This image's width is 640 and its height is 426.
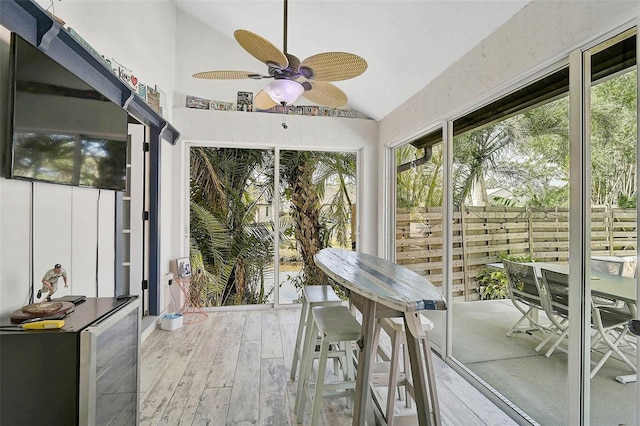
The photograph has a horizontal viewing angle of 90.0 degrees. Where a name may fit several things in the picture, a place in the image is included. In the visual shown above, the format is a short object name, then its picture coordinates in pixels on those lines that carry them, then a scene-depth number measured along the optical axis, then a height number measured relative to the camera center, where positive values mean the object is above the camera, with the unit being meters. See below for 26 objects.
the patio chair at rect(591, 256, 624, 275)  1.56 -0.24
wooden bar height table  1.37 -0.44
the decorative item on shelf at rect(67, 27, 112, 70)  1.88 +1.02
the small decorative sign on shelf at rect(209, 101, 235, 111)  4.21 +1.46
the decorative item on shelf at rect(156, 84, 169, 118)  3.66 +1.34
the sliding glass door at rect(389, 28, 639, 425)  1.56 -0.16
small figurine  1.54 -0.31
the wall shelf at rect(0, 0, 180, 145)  1.47 +0.95
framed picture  3.89 -0.63
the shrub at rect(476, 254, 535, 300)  2.31 -0.50
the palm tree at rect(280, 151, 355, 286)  4.46 +0.22
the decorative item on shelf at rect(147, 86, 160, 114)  3.34 +1.26
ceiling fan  1.81 +0.93
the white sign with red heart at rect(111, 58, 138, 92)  2.74 +1.27
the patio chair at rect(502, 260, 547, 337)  2.07 -0.52
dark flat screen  1.48 +0.49
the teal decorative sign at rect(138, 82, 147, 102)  3.13 +1.25
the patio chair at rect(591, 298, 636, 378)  1.52 -0.57
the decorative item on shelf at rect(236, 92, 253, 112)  4.27 +1.52
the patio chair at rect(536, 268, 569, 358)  1.83 -0.52
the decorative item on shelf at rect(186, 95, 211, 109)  4.16 +1.48
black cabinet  1.27 -0.64
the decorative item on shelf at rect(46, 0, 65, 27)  1.85 +1.22
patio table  1.50 -0.36
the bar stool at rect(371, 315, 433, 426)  1.73 -0.87
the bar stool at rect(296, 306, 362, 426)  1.70 -0.81
